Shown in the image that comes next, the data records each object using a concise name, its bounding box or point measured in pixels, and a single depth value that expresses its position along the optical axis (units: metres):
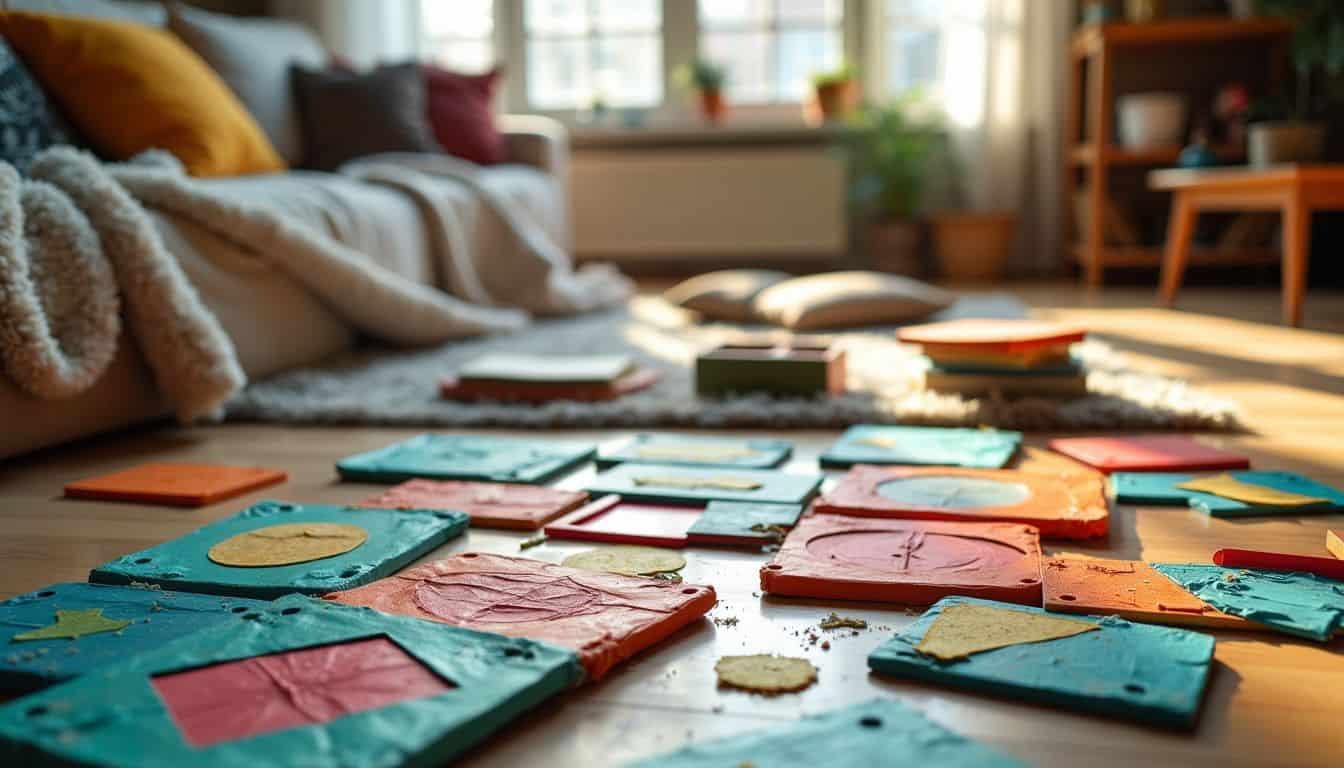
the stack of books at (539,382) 1.93
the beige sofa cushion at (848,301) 2.73
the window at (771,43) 4.47
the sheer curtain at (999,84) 4.15
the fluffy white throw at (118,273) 1.50
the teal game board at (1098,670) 0.78
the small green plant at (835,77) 4.28
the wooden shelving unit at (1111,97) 3.79
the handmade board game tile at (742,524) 1.17
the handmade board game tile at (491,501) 1.27
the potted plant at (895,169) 4.17
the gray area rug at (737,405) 1.72
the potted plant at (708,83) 4.36
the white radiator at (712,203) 4.37
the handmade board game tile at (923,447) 1.48
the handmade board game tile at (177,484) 1.38
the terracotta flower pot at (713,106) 4.39
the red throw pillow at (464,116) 3.43
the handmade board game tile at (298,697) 0.69
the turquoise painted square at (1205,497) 1.26
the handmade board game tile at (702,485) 1.32
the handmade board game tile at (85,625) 0.84
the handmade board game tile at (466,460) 1.47
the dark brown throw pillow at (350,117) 3.14
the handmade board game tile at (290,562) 1.03
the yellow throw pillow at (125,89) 2.28
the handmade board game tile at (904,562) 0.99
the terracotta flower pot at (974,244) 4.17
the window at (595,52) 4.54
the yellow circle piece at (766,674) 0.83
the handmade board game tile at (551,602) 0.89
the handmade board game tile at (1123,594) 0.93
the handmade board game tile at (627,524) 1.19
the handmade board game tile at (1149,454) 1.45
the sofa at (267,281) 1.63
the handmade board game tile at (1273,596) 0.91
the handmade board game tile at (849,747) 0.71
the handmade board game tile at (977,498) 1.19
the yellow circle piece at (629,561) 1.08
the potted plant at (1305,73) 3.07
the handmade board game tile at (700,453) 1.51
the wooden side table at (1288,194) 2.77
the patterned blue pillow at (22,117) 2.05
